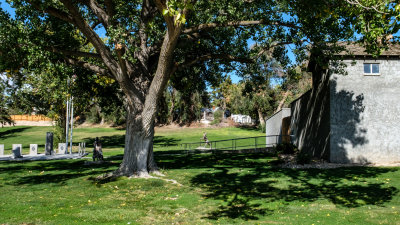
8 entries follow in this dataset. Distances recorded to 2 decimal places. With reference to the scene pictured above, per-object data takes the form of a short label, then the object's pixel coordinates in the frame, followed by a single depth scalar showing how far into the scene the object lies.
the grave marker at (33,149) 27.75
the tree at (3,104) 36.03
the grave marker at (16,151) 24.52
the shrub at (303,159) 17.80
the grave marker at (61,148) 29.42
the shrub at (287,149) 22.42
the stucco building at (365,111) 18.08
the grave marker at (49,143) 28.02
